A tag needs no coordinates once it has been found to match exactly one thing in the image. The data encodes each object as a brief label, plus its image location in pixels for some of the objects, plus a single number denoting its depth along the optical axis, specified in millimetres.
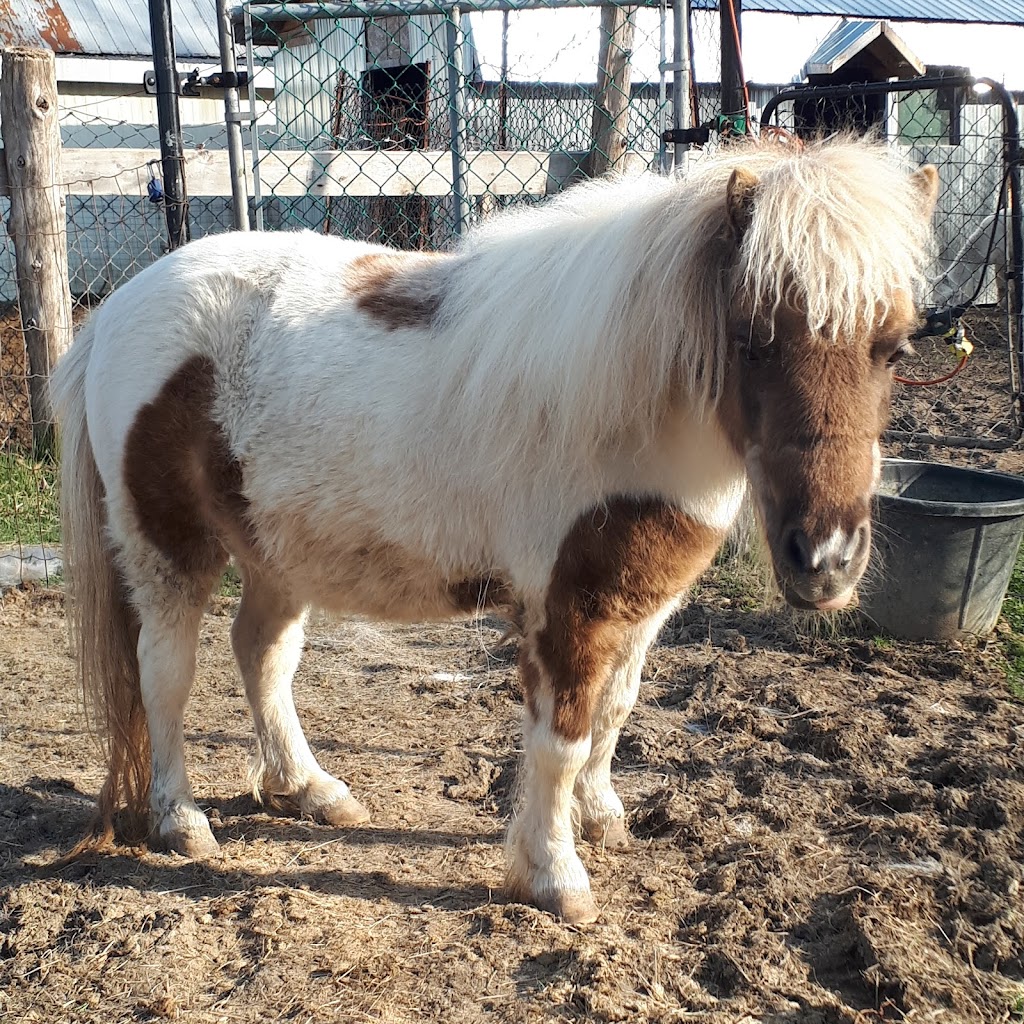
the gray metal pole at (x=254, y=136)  4632
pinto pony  2025
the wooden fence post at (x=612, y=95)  5398
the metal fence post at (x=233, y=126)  4605
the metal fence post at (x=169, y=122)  4652
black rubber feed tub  4129
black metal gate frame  4949
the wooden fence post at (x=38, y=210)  5031
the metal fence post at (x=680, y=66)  4754
